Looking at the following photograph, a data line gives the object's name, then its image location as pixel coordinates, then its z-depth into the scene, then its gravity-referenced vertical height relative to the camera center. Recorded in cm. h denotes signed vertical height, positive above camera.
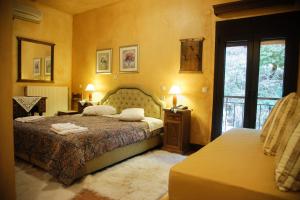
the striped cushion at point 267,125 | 224 -37
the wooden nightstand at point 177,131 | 399 -80
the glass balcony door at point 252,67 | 337 +39
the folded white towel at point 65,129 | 295 -60
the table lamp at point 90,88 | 569 -3
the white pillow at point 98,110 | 464 -51
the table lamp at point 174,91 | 426 -5
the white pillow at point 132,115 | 404 -52
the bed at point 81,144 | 266 -82
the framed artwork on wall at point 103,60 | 553 +70
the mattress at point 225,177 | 122 -55
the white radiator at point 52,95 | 532 -24
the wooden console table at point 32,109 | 468 -54
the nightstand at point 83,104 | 554 -45
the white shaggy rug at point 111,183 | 238 -120
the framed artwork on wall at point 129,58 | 502 +70
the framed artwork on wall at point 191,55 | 414 +68
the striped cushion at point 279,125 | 180 -30
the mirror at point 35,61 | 517 +64
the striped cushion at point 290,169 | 115 -43
